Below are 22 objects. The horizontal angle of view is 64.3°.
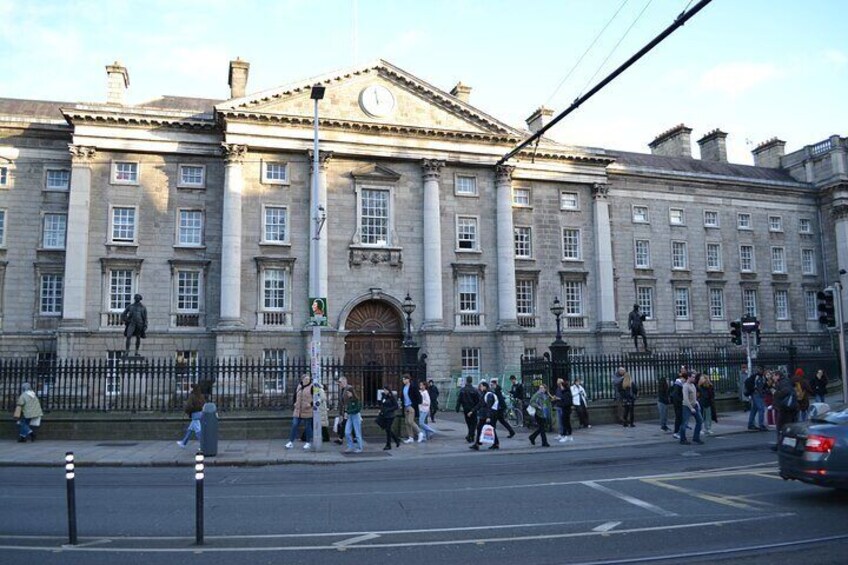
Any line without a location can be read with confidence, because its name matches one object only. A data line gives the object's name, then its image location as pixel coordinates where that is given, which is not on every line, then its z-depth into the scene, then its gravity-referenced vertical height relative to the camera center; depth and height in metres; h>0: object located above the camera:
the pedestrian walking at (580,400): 22.91 -1.47
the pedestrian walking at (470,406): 20.00 -1.42
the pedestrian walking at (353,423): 18.72 -1.74
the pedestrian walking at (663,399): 21.91 -1.42
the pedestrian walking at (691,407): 18.73 -1.46
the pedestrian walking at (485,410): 19.09 -1.49
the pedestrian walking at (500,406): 19.91 -1.44
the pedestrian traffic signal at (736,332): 26.33 +0.87
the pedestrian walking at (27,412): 19.79 -1.39
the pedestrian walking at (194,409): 18.64 -1.29
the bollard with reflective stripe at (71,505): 8.18 -1.71
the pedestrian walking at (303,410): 19.36 -1.41
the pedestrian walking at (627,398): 23.55 -1.48
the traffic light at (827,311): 19.39 +1.21
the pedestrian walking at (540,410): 19.45 -1.54
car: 9.53 -1.43
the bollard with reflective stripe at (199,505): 8.10 -1.72
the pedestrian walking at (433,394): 27.23 -1.43
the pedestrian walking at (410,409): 20.64 -1.53
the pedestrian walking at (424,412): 21.30 -1.70
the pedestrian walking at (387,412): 19.36 -1.50
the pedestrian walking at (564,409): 20.95 -1.63
